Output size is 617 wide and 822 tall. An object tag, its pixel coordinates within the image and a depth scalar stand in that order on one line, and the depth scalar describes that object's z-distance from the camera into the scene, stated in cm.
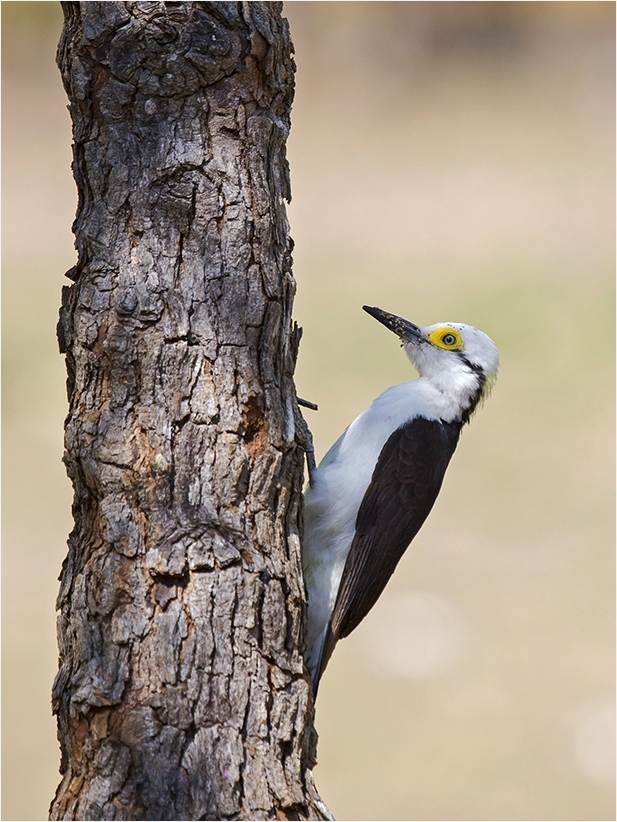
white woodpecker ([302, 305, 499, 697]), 801
